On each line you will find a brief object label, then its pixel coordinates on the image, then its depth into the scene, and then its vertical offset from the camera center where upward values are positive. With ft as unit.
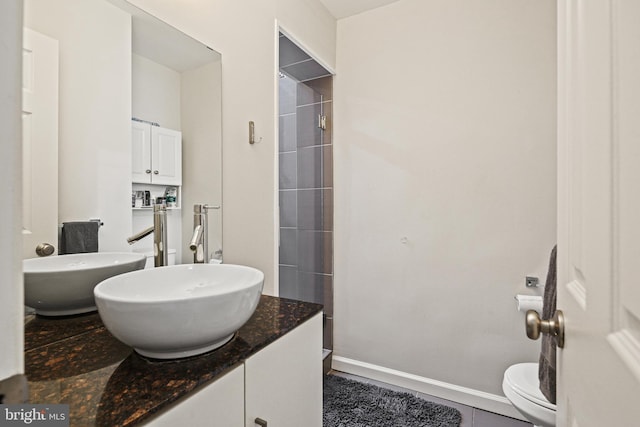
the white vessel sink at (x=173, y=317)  2.17 -0.73
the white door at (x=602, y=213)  1.08 +0.00
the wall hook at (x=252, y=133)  5.38 +1.34
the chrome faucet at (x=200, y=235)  4.12 -0.27
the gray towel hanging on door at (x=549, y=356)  3.83 -1.72
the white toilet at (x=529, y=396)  4.14 -2.46
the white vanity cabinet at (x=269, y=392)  2.20 -1.46
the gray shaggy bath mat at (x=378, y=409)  5.78 -3.70
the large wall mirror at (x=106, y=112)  2.84 +1.09
